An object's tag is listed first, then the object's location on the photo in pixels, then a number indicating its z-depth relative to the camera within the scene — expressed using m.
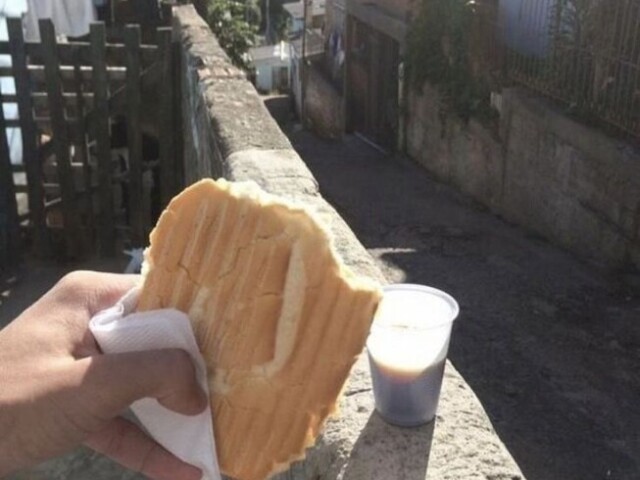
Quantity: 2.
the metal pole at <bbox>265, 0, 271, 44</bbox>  34.22
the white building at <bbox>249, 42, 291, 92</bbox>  27.17
